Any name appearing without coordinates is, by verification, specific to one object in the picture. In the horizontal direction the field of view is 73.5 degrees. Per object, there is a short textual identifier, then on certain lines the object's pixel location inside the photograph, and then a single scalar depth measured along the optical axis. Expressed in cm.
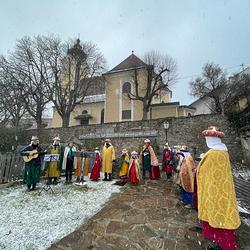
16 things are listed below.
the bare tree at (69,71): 1862
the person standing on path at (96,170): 753
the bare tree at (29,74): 1762
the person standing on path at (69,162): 682
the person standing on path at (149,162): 740
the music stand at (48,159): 591
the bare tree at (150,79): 1908
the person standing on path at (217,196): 261
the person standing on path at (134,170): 659
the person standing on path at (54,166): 658
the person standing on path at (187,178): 437
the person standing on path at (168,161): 763
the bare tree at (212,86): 1761
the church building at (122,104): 2096
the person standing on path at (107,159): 750
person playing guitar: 584
